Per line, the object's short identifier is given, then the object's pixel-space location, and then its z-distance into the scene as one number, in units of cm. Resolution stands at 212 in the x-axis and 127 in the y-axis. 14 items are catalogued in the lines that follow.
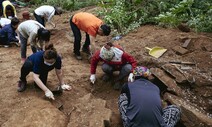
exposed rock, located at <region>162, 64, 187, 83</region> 295
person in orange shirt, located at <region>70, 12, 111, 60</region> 316
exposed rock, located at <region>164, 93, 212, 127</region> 246
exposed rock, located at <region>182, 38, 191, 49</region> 364
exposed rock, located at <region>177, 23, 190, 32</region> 415
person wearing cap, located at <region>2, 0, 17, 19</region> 485
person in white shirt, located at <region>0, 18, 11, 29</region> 461
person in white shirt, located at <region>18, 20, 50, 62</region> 307
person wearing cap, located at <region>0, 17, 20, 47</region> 444
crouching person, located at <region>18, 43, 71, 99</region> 249
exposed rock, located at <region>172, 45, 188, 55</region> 352
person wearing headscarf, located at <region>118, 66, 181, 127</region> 208
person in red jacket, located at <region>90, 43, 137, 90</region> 285
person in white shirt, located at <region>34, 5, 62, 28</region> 447
